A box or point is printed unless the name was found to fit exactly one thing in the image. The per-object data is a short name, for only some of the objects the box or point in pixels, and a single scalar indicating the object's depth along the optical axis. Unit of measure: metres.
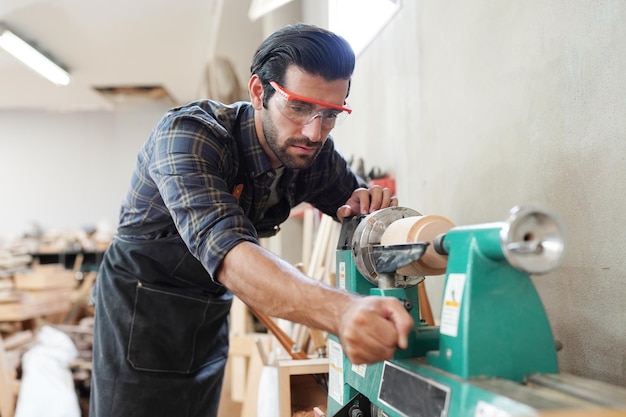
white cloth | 3.68
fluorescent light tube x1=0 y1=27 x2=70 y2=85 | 5.83
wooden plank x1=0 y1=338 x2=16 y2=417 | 3.71
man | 1.04
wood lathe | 0.79
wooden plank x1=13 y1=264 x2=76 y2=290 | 5.43
